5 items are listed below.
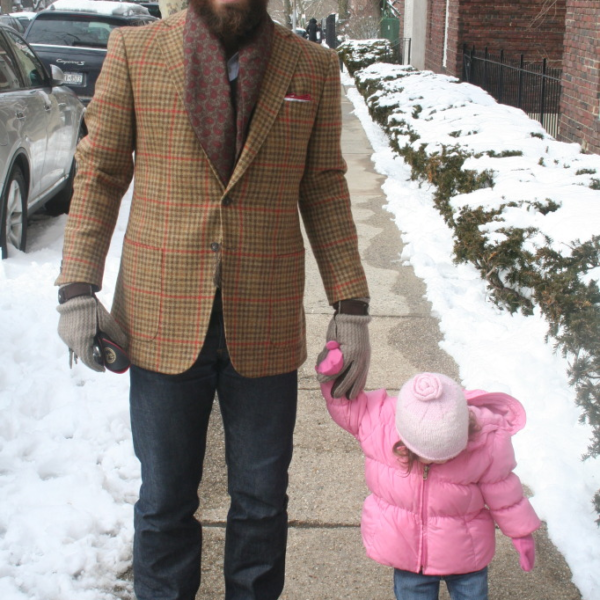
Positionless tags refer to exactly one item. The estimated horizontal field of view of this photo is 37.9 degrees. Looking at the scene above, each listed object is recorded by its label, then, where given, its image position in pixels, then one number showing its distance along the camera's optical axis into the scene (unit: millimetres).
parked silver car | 6207
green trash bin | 27414
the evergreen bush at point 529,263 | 3340
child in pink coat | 2273
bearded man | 2123
